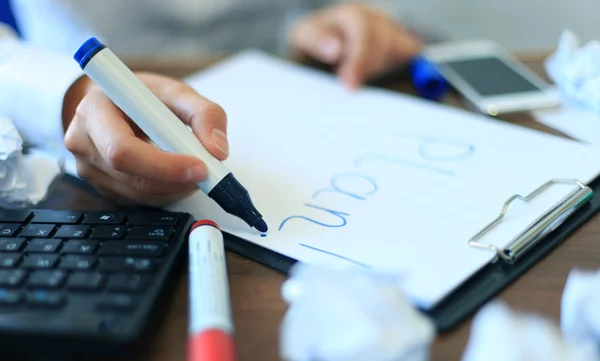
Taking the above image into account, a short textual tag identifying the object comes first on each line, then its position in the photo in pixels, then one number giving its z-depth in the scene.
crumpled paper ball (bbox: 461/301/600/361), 0.22
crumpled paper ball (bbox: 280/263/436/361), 0.22
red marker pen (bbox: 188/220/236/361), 0.24
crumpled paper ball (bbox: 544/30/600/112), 0.47
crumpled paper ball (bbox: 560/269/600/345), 0.25
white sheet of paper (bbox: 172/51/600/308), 0.32
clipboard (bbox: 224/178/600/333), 0.28
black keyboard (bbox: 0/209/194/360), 0.26
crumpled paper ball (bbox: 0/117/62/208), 0.37
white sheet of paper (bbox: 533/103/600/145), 0.45
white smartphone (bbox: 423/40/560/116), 0.49
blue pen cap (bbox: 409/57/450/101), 0.53
